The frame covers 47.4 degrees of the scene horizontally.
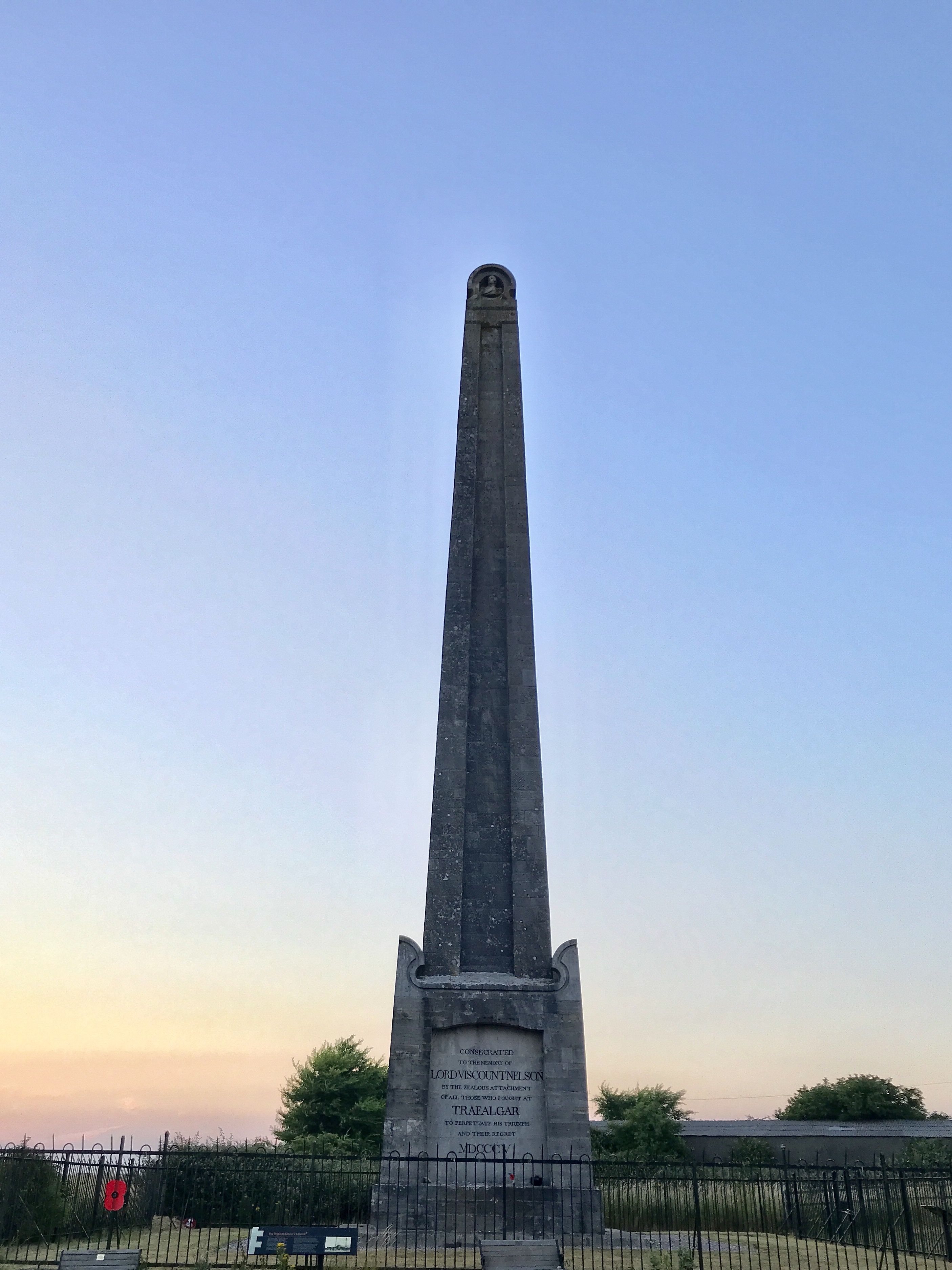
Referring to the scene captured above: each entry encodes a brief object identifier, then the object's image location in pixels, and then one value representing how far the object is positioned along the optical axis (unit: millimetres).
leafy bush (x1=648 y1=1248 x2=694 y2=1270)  15578
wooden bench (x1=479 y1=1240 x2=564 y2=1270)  15242
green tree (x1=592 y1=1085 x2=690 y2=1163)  55781
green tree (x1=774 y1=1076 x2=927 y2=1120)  72875
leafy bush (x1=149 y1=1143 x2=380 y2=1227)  18422
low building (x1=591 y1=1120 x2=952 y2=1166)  59688
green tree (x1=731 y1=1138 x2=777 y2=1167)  57156
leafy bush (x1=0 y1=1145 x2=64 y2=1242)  19281
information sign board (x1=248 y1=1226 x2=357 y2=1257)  15195
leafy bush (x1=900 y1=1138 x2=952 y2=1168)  47219
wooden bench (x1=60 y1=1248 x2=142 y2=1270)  15164
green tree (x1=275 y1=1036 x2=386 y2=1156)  41344
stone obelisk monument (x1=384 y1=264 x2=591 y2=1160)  20469
